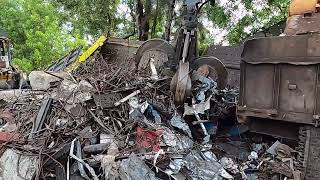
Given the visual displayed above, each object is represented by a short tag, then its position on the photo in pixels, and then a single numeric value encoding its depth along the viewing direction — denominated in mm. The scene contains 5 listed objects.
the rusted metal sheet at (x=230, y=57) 6547
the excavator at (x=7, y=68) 7638
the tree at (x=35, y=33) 11539
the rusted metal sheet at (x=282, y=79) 2955
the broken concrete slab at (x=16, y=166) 3080
